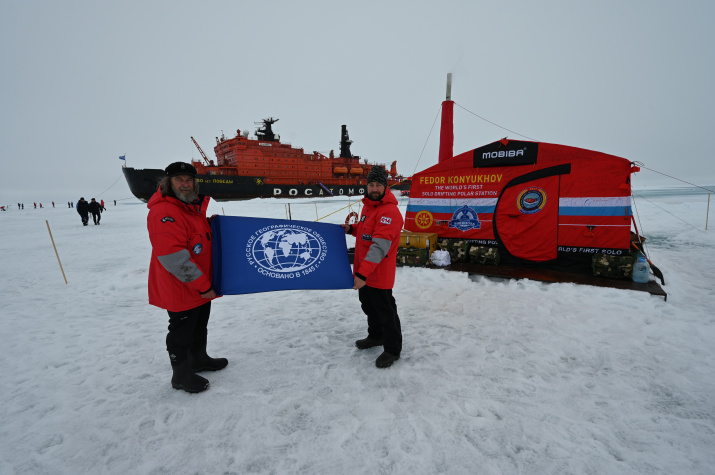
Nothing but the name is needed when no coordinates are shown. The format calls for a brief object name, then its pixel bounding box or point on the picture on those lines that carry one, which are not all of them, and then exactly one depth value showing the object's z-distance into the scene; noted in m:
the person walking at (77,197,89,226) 17.09
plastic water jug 4.85
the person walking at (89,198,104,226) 17.30
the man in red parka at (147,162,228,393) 2.24
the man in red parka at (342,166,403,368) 2.69
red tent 5.38
